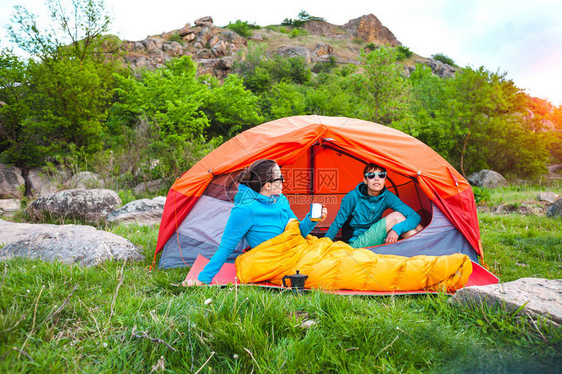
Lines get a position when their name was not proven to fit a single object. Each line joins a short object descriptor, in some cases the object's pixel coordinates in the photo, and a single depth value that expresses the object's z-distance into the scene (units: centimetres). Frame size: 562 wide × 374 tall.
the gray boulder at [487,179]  1368
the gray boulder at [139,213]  604
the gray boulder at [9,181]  1296
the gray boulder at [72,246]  338
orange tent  344
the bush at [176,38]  3912
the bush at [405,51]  4958
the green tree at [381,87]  1308
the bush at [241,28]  4580
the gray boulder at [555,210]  601
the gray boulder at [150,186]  1006
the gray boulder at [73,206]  661
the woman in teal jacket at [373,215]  349
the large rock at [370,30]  5719
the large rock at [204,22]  4241
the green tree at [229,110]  1661
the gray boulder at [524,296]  179
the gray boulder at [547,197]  759
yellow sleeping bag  261
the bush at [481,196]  825
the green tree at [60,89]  1406
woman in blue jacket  275
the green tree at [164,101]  1195
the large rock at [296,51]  3809
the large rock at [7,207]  853
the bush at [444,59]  5242
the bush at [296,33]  4969
